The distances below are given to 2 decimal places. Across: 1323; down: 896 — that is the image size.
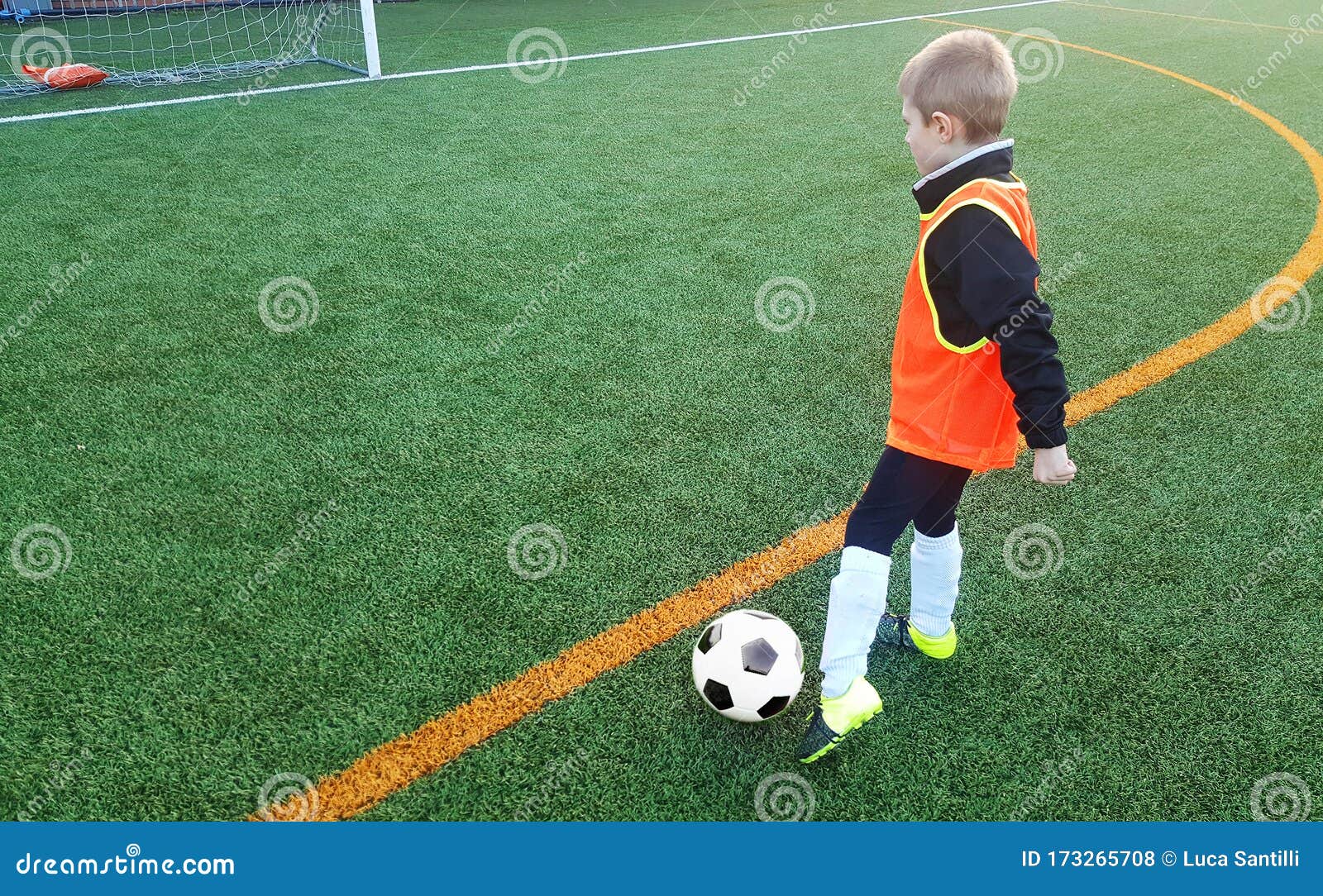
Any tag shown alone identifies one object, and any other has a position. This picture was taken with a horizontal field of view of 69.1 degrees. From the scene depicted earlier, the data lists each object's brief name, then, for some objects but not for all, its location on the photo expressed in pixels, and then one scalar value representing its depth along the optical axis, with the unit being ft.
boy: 6.12
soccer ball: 7.61
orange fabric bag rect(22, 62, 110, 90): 27.45
